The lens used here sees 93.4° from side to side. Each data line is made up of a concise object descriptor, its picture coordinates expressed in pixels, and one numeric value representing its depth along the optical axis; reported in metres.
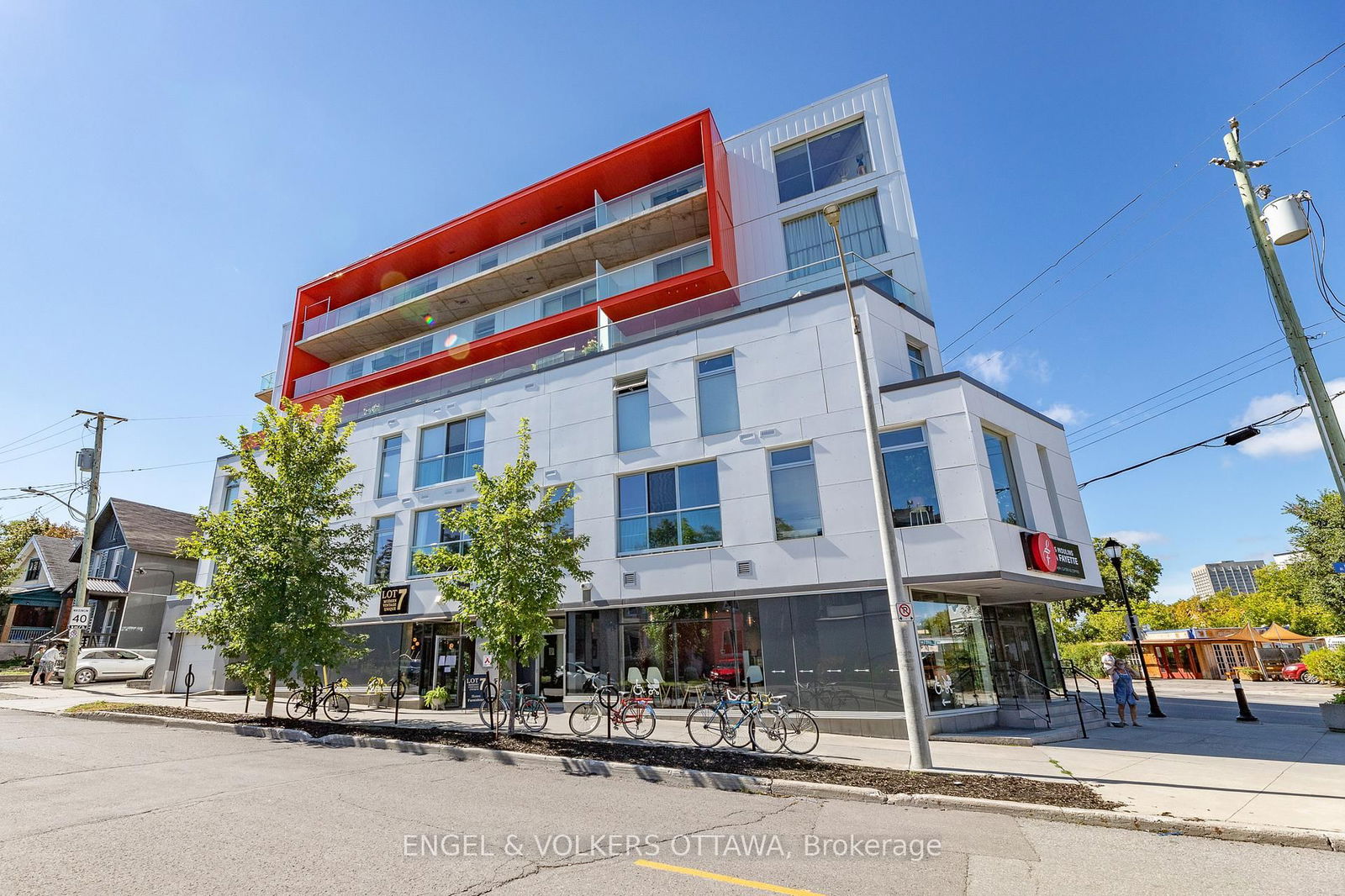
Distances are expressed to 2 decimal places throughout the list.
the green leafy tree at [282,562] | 14.95
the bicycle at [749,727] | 11.63
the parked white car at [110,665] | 27.38
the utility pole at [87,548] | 24.88
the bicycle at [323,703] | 15.80
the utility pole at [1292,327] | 9.62
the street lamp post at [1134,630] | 17.12
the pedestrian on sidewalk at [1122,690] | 15.35
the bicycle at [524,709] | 14.13
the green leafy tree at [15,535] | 33.28
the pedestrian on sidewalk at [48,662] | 27.22
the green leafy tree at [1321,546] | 33.22
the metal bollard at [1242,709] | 15.96
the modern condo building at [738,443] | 14.77
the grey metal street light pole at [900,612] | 9.63
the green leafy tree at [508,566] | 13.23
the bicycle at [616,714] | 13.45
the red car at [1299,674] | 32.28
